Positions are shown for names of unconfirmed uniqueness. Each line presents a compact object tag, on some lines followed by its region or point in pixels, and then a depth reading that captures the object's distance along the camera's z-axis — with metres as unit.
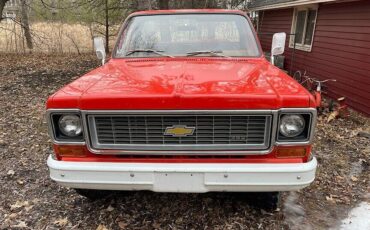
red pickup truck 2.46
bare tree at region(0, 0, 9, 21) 12.86
